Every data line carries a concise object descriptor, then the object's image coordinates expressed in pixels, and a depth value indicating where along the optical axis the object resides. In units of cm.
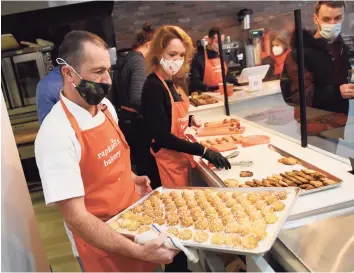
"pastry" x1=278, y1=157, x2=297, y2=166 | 166
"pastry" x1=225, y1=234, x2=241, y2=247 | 104
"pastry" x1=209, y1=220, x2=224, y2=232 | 115
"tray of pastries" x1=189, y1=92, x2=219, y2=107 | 307
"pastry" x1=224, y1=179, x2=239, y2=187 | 150
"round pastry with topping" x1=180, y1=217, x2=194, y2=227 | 122
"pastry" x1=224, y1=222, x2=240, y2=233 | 112
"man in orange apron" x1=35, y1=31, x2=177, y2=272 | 109
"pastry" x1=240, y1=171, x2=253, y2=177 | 160
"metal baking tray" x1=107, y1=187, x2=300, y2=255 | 100
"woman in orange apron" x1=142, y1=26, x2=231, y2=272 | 179
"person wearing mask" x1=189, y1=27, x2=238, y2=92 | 372
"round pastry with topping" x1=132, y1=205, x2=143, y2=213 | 133
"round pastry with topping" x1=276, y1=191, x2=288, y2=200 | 125
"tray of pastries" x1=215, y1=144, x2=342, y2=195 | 140
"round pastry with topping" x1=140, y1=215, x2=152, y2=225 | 124
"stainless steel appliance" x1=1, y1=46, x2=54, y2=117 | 399
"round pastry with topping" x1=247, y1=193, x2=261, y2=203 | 128
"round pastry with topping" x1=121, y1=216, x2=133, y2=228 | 122
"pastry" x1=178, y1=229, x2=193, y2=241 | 114
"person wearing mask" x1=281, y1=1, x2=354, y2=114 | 192
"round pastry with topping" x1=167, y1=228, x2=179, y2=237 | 117
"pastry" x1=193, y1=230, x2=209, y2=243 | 111
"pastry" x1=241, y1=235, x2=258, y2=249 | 101
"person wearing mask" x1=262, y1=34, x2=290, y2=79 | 226
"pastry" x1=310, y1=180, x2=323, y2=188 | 137
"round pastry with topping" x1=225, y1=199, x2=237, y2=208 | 130
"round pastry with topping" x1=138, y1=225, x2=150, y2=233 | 119
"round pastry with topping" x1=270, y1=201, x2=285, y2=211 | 119
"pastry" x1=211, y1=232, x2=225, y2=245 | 108
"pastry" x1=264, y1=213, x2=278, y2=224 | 112
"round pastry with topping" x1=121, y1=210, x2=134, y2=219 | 128
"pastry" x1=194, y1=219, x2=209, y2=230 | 119
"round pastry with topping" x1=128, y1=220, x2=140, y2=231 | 121
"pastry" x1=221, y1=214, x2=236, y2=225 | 120
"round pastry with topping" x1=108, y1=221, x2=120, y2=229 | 122
